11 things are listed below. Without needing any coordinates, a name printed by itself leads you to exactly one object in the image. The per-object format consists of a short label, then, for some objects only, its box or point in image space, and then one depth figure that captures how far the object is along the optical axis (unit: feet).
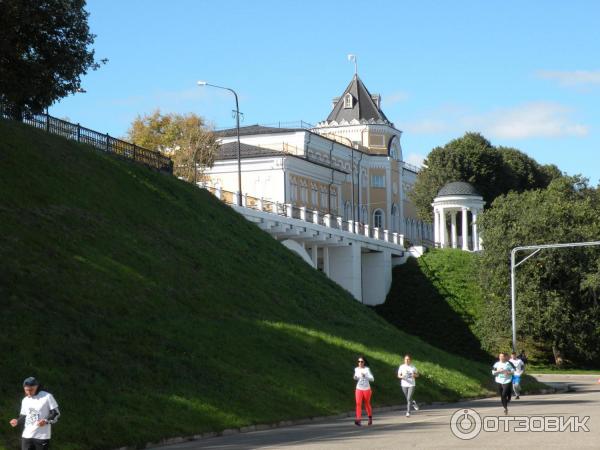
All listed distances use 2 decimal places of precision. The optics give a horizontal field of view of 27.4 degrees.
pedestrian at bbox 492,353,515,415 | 101.40
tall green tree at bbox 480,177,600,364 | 220.02
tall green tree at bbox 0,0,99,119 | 142.92
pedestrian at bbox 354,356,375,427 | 92.84
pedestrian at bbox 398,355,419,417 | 103.40
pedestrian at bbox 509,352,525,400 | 134.28
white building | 289.94
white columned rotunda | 289.12
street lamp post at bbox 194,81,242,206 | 198.54
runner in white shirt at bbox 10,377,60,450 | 57.72
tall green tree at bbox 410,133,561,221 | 336.29
